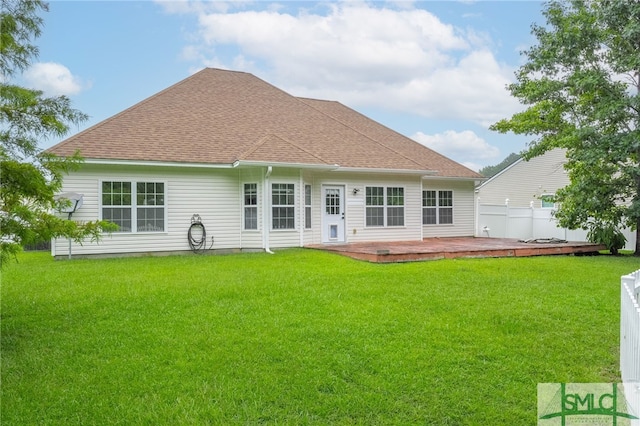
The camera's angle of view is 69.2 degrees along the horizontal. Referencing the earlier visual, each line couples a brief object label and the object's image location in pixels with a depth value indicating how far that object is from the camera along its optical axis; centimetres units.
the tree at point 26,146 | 499
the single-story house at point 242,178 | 1312
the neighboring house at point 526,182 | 2736
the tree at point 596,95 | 1356
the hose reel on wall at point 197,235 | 1392
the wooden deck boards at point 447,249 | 1188
